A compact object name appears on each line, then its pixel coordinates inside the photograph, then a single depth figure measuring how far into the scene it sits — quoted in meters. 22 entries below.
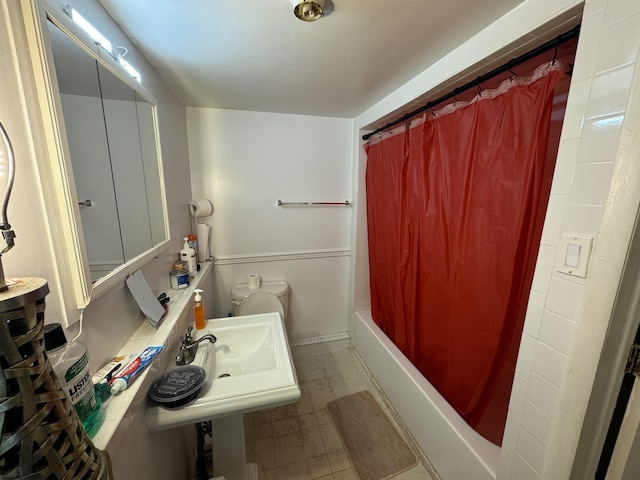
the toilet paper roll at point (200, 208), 1.82
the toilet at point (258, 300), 1.93
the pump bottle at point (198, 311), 1.33
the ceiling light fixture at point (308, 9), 0.81
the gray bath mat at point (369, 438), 1.40
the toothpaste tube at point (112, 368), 0.70
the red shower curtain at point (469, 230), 0.99
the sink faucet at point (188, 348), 1.08
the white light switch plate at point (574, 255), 0.69
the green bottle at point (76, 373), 0.52
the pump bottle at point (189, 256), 1.54
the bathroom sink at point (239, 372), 0.84
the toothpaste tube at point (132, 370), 0.72
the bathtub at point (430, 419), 1.11
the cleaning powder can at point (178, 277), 1.40
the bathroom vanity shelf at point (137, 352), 0.60
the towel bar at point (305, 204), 2.09
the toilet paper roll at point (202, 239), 1.88
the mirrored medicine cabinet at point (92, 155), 0.57
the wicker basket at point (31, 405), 0.34
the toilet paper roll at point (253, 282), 2.03
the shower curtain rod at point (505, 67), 0.80
